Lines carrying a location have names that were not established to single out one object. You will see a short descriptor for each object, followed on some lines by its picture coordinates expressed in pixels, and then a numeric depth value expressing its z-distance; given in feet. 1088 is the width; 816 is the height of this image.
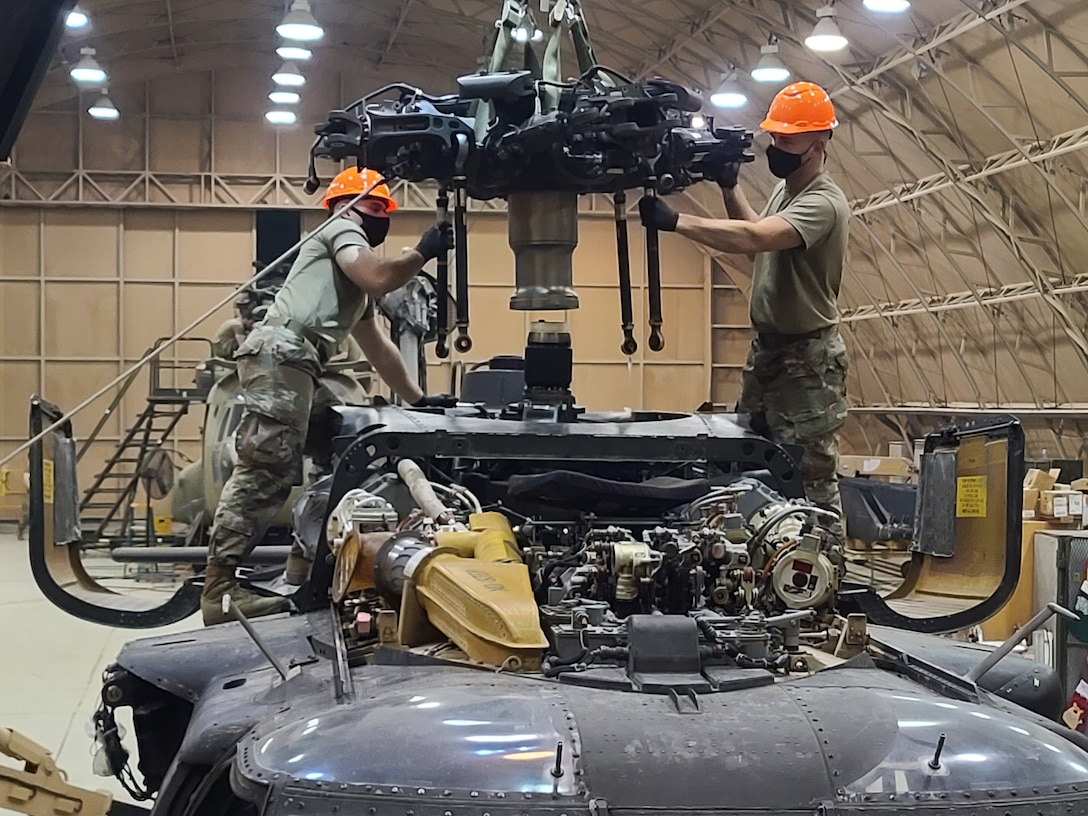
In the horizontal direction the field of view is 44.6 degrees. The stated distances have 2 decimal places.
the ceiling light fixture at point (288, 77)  67.92
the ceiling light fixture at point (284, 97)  74.72
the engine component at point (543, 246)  18.10
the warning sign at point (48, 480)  17.62
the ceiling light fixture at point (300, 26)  55.16
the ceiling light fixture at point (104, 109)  75.15
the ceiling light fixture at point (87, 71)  67.41
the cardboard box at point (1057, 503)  34.17
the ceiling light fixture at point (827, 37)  50.34
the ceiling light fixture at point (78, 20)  60.70
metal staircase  59.67
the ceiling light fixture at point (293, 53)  60.59
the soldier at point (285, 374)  20.59
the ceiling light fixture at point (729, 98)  60.64
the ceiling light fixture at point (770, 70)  55.67
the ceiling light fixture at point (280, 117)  76.28
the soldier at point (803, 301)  19.20
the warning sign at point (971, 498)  17.49
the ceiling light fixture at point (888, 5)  47.34
